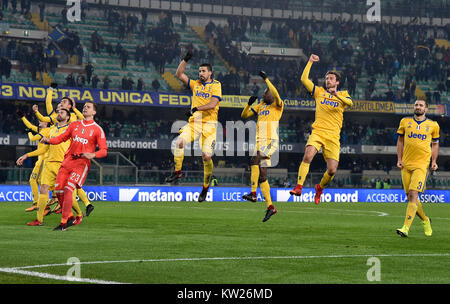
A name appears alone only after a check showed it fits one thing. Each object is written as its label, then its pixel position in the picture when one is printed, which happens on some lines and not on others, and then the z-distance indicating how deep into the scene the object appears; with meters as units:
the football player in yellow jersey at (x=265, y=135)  15.77
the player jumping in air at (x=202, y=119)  15.52
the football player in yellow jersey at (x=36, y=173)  20.34
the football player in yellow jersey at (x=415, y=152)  13.36
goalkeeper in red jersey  13.13
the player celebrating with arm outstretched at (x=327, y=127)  14.86
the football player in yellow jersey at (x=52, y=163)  15.05
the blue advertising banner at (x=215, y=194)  33.19
